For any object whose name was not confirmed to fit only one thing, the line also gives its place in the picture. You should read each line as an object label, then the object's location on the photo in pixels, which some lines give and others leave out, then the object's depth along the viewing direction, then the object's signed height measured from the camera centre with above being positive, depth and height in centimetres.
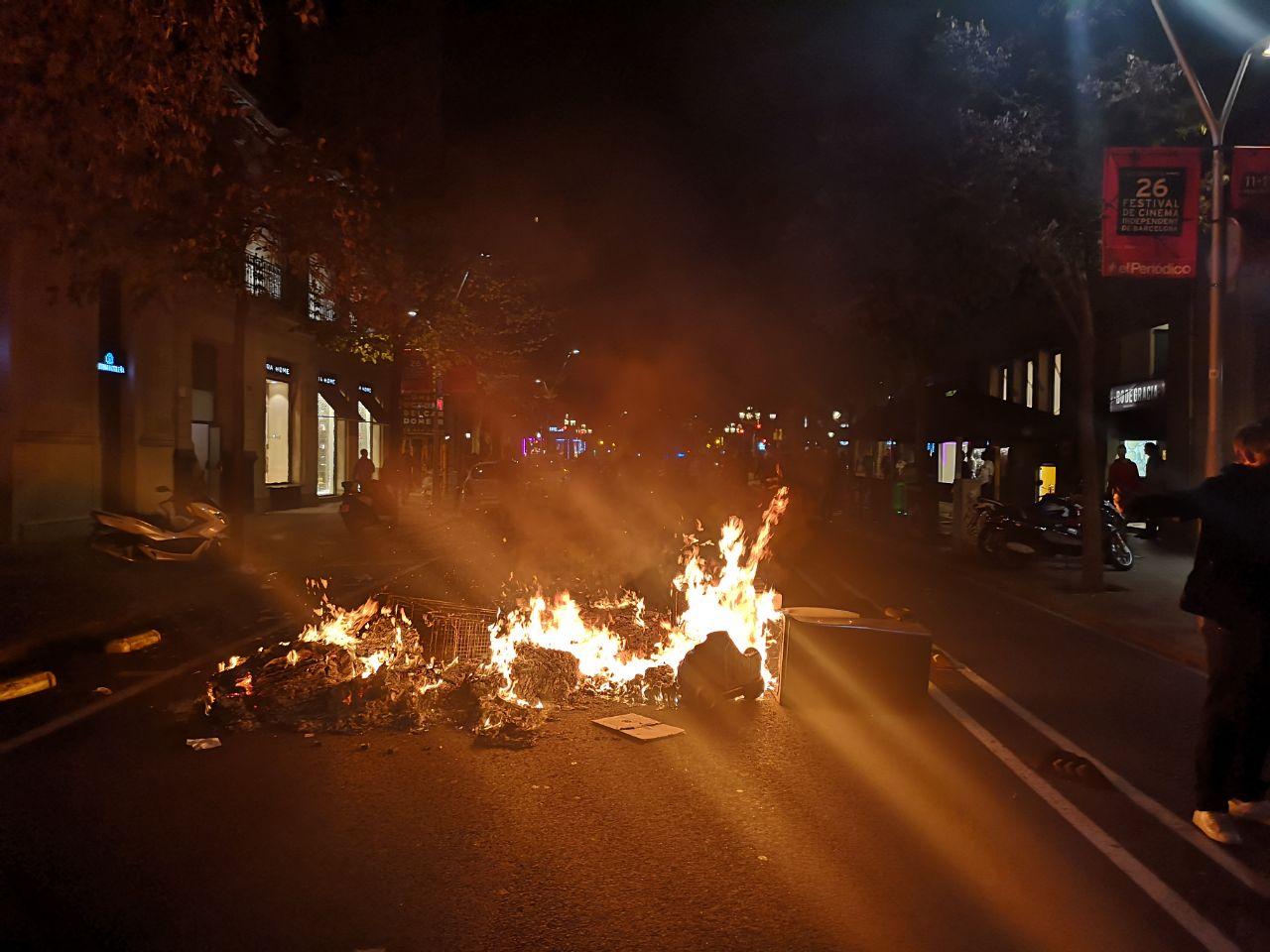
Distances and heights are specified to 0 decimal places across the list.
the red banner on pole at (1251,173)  1156 +328
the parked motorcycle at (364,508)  2169 -114
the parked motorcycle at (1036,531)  1781 -121
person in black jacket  483 -75
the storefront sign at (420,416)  2748 +104
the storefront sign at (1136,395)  2584 +177
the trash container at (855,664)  743 -149
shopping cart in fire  812 -142
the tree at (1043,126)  1311 +439
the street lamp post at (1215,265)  1091 +217
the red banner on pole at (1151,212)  1139 +278
